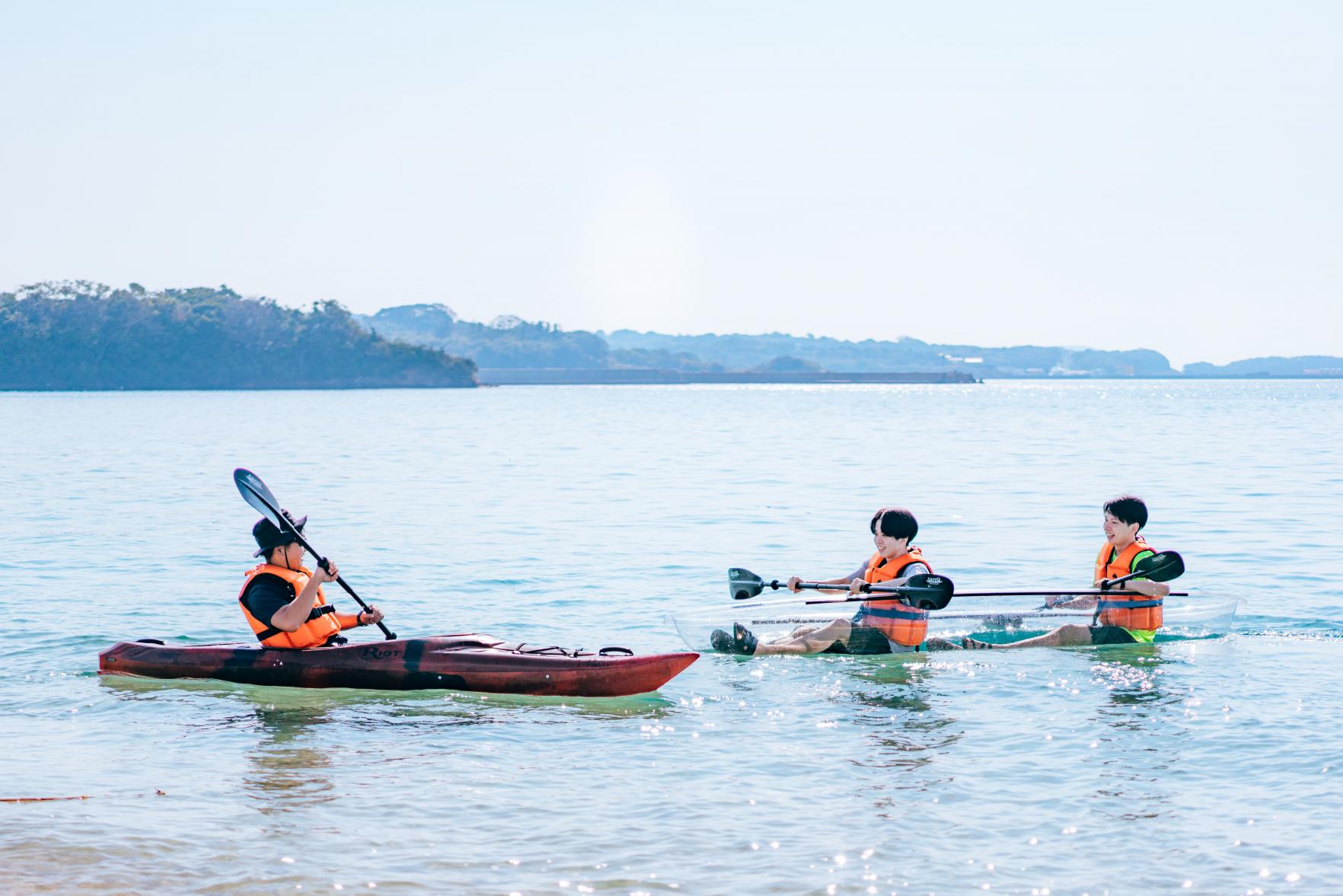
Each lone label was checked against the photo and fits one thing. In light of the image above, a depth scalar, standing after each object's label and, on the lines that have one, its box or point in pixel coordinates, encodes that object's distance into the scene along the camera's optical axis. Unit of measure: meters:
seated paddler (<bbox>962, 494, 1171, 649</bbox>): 11.55
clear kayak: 11.91
